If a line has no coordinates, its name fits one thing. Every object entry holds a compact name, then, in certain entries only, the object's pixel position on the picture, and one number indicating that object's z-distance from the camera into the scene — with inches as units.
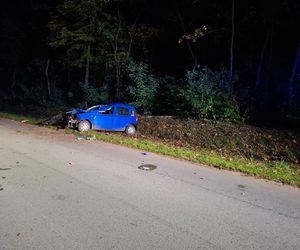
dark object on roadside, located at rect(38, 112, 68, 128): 560.5
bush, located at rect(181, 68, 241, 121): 511.9
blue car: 502.6
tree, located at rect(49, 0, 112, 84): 773.4
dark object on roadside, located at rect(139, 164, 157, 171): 265.2
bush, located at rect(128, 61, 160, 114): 668.7
